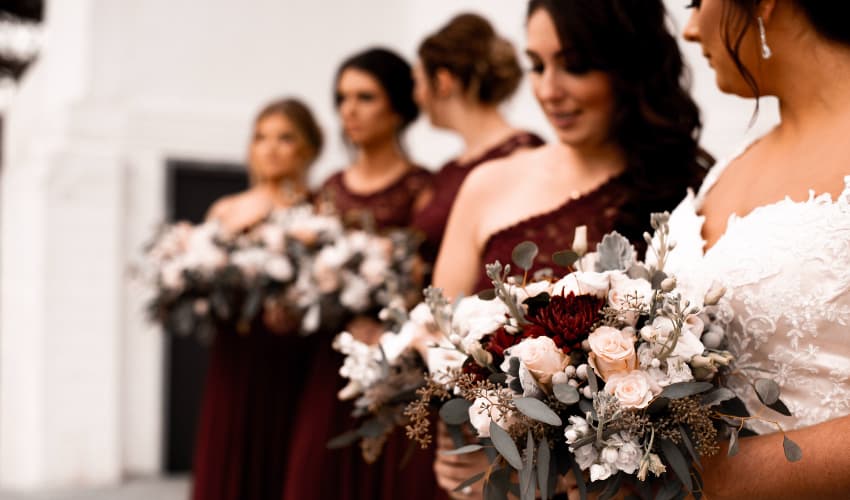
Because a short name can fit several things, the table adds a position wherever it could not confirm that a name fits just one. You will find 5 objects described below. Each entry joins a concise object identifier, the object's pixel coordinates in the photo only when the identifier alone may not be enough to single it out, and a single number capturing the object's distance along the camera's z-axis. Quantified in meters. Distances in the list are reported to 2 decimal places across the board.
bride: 1.28
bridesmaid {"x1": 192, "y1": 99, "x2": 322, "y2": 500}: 3.85
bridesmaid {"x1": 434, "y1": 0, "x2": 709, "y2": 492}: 1.86
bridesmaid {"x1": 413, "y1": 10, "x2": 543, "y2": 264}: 2.98
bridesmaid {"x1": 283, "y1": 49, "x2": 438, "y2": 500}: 3.10
